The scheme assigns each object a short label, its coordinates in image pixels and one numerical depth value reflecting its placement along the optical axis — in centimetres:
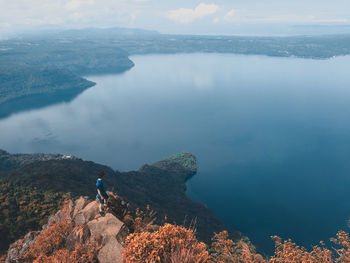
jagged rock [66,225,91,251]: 1417
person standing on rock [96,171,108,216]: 1549
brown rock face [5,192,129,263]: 1296
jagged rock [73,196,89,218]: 1806
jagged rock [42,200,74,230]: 1864
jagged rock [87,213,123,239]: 1401
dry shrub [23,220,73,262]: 1500
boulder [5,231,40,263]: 1644
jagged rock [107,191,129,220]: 1647
